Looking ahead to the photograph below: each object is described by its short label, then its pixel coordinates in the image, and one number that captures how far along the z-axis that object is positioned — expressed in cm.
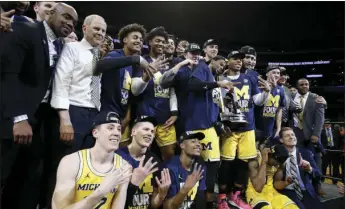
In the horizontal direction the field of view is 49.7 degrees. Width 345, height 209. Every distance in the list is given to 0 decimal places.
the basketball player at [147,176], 214
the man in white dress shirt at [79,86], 188
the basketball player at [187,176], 230
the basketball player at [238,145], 296
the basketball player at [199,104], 258
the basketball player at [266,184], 302
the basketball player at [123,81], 216
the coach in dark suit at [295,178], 315
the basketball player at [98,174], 177
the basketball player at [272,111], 333
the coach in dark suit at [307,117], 358
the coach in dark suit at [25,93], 175
